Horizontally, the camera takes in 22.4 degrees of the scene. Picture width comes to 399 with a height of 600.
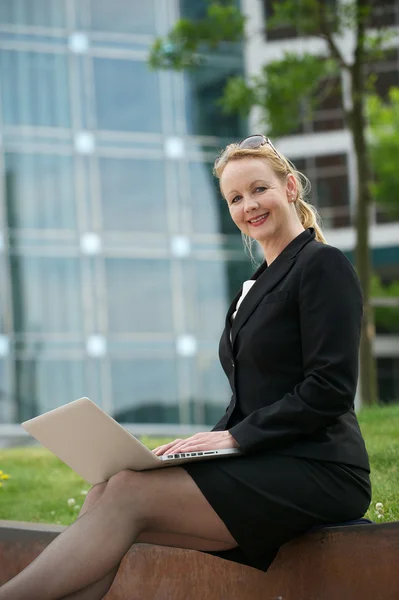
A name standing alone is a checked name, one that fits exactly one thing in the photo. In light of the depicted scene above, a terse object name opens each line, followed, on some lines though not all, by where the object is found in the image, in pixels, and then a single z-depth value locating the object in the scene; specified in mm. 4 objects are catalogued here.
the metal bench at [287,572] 3340
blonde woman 2996
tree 11734
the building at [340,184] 26203
